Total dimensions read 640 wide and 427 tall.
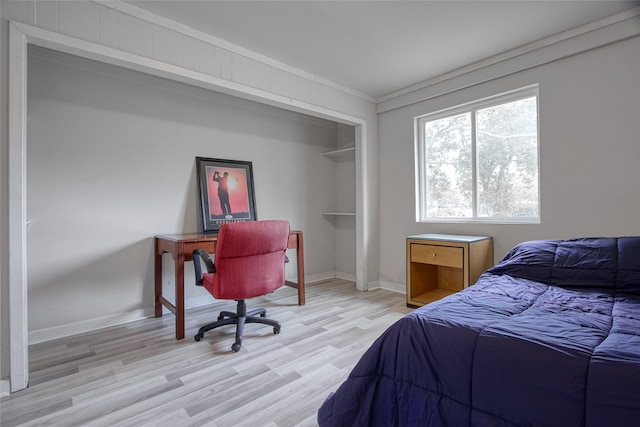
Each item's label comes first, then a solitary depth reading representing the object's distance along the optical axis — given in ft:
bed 2.95
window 9.80
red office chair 7.67
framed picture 11.24
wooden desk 8.50
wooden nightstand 9.55
